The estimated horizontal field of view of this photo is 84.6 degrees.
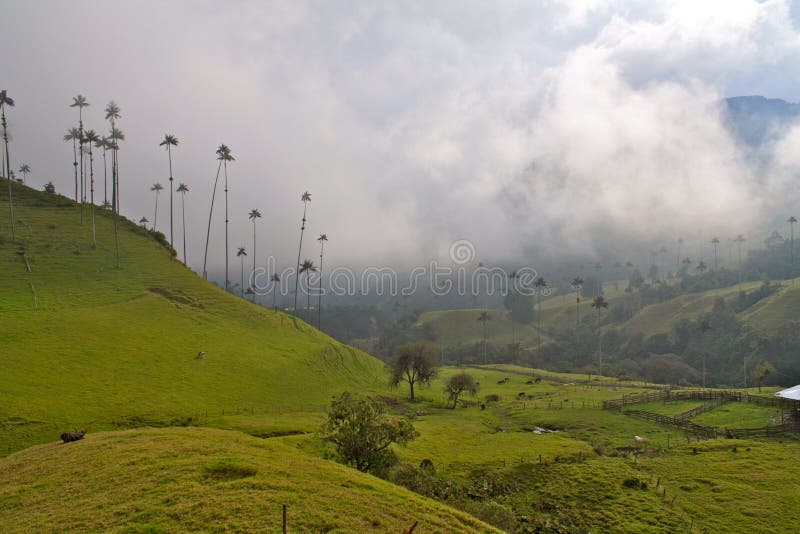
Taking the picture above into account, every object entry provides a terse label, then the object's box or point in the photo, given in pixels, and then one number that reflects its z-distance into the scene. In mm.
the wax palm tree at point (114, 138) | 123250
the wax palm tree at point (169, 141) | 130375
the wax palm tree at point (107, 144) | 128200
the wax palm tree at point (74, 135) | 131000
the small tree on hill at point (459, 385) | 95312
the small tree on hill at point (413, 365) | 101250
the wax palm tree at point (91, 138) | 114375
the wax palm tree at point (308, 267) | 155625
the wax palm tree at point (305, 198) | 159375
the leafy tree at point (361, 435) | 38156
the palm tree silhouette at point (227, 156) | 130250
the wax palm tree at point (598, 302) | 170550
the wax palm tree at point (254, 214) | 159375
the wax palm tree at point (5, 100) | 97312
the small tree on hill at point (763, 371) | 119350
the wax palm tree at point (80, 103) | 119812
